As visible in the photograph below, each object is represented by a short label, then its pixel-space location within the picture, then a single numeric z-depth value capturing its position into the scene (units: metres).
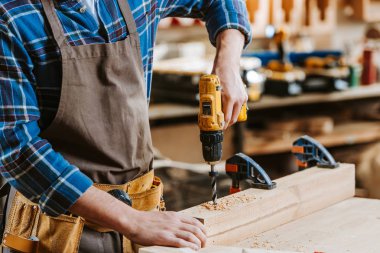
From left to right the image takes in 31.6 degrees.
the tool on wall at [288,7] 5.34
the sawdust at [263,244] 1.63
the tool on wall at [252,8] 5.11
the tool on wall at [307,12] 5.49
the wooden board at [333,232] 1.62
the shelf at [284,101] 4.26
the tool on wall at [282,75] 4.76
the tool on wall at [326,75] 4.94
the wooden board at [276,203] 1.65
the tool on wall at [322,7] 5.58
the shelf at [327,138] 4.82
